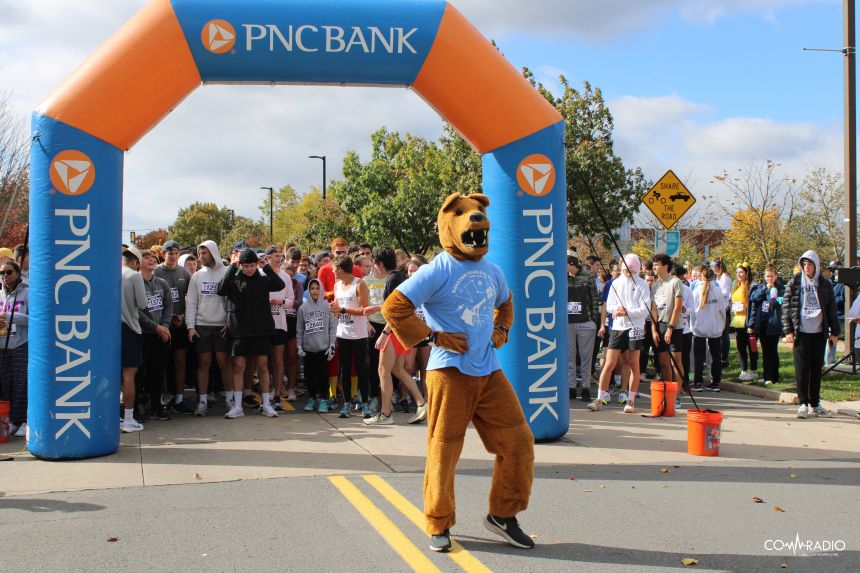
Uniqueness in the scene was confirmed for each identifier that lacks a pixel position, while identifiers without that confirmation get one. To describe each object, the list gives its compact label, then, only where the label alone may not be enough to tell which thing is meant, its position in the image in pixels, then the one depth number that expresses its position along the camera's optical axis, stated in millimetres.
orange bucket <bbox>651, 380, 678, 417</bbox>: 10297
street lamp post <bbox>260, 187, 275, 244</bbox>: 59731
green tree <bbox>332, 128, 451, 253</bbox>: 38219
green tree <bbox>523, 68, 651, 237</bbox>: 24047
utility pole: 13602
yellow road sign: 12852
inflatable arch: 7266
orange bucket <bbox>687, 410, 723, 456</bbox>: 7770
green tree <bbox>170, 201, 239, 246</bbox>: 73812
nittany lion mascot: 5031
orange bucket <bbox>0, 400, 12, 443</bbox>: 8352
